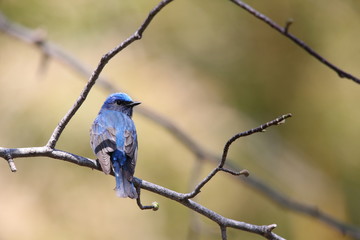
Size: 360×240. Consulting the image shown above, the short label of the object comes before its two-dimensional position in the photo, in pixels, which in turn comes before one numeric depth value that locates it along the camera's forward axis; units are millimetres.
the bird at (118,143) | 7528
